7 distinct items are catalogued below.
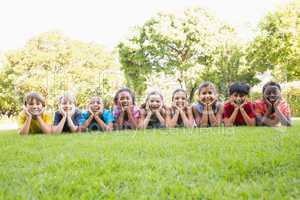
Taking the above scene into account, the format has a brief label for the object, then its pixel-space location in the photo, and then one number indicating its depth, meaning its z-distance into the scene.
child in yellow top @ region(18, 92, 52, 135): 7.70
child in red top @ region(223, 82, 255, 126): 8.26
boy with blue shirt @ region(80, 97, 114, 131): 8.18
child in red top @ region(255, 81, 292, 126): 7.92
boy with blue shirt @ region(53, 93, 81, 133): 8.01
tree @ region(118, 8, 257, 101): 31.92
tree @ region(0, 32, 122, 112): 36.12
